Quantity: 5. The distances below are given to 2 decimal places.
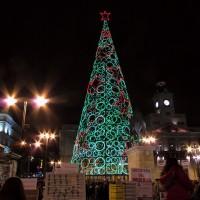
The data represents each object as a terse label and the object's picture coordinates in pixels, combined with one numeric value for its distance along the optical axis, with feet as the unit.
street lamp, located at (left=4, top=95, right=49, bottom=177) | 45.86
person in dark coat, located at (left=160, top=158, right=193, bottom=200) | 15.88
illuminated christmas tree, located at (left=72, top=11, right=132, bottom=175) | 77.71
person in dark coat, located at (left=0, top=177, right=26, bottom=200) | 13.53
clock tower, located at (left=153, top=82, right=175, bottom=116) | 227.81
